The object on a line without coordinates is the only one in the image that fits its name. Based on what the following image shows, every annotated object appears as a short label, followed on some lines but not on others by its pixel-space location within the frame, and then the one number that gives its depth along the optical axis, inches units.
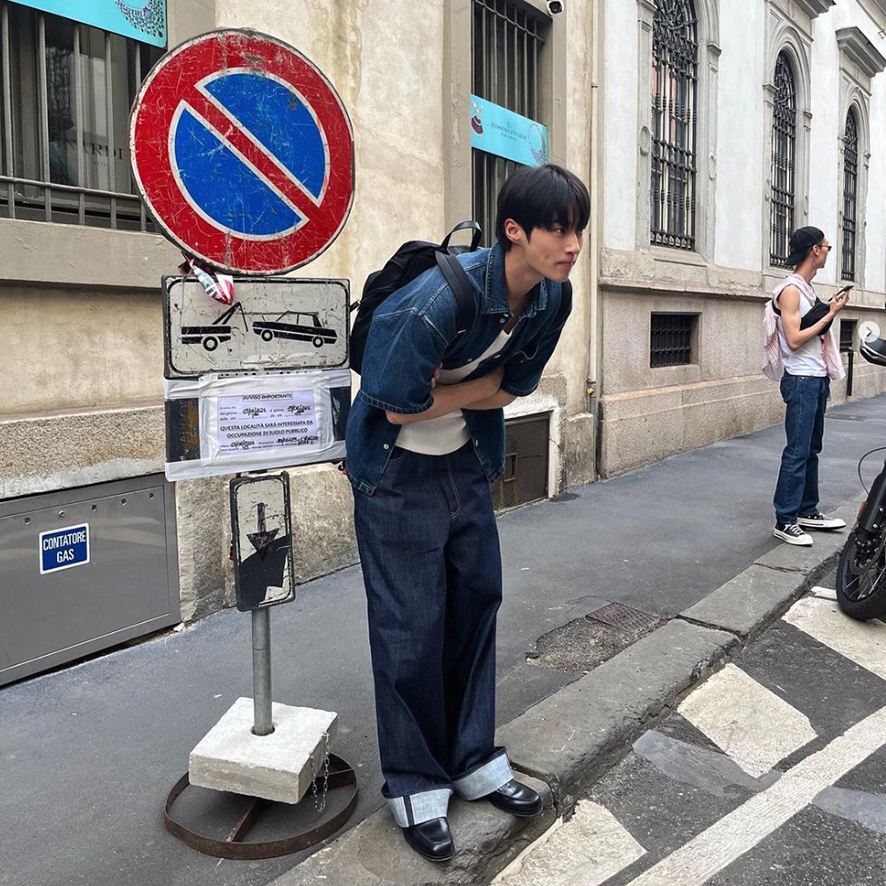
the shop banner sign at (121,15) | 154.3
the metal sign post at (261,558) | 103.3
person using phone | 220.1
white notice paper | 101.3
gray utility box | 147.1
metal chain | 110.0
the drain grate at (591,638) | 157.9
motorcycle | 175.9
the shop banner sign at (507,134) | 265.1
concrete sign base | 101.7
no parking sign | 91.4
